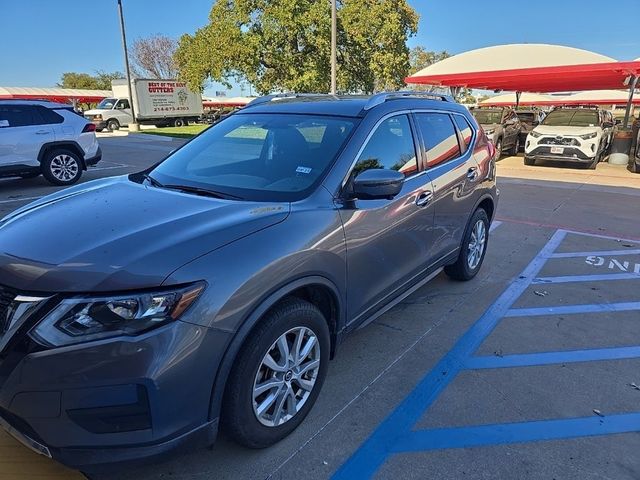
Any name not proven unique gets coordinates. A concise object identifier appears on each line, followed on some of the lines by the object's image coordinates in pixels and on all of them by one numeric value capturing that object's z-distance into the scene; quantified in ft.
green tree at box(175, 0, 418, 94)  88.43
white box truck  108.27
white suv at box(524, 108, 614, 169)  44.80
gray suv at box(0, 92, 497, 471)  5.93
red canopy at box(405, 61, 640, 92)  53.36
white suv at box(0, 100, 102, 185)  28.94
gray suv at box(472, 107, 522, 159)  53.85
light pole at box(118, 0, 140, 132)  85.35
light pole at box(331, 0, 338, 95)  57.90
